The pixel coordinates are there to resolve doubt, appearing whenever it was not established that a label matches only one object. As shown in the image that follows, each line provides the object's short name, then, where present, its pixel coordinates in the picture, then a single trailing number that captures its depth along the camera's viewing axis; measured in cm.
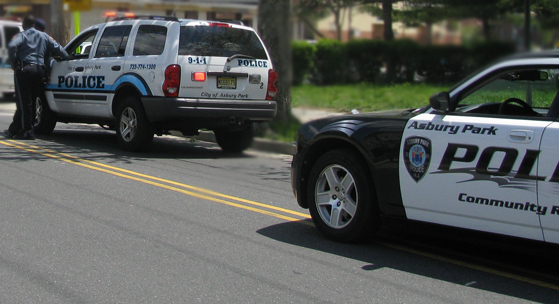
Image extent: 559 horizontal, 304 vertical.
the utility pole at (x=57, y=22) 1585
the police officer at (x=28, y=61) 1184
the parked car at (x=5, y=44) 1998
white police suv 1009
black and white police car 489
